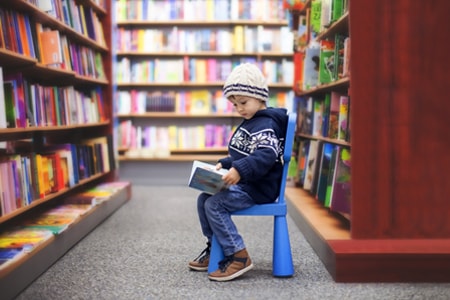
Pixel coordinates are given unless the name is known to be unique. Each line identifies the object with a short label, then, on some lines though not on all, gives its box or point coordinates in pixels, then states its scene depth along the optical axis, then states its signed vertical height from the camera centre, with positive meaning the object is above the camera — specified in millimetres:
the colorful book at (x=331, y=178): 2619 -468
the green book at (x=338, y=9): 2536 +401
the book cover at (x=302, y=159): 3579 -496
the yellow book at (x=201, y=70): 5297 +225
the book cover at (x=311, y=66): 3191 +150
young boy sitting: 1956 -292
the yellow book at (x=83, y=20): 3518 +511
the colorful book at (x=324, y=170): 2789 -452
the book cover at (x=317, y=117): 3168 -172
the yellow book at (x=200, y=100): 5340 -91
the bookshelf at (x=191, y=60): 5262 +328
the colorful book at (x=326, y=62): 2779 +149
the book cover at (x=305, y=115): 3467 -179
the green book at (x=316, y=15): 2941 +436
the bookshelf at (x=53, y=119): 2195 -135
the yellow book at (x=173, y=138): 5316 -477
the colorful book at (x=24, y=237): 2077 -618
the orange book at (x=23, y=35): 2391 +283
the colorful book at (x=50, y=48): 2557 +233
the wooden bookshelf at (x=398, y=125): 2082 -150
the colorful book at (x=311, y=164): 3140 -471
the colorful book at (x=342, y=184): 2393 -453
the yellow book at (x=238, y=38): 5227 +544
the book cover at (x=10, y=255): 1837 -604
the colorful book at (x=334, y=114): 2701 -133
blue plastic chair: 2039 -595
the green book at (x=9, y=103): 2225 -34
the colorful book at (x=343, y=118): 2462 -141
